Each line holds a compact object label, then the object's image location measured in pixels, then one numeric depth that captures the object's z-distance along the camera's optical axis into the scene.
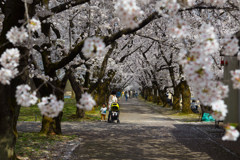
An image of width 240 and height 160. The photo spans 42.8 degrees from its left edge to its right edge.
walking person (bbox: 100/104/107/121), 19.54
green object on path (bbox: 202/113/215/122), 19.75
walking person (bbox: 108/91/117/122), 18.06
